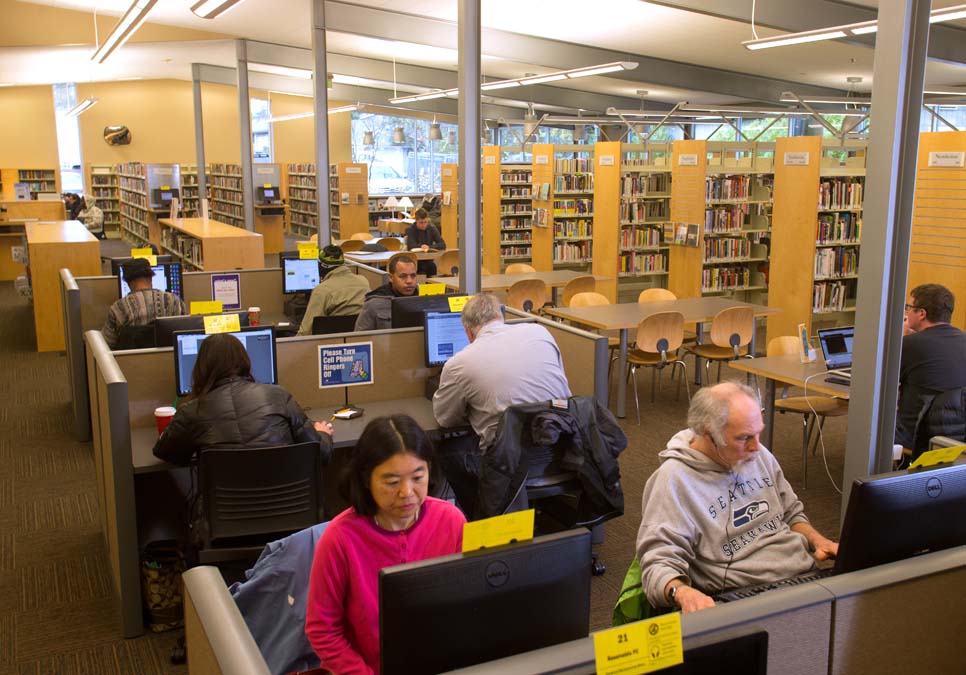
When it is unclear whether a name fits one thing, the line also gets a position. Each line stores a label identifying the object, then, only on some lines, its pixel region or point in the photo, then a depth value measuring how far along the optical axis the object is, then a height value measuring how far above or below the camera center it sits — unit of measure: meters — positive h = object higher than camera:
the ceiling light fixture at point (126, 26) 6.98 +1.59
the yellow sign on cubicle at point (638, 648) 1.28 -0.68
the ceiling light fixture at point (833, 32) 5.56 +1.24
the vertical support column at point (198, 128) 15.53 +1.26
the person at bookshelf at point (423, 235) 11.52 -0.53
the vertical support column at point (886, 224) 2.89 -0.09
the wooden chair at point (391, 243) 11.67 -0.65
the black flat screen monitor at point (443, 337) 4.60 -0.76
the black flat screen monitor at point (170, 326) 4.76 -0.73
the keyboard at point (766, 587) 1.93 -0.93
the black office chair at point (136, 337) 5.34 -0.89
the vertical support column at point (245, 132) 12.66 +0.97
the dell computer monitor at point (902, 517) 1.74 -0.67
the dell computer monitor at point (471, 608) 1.38 -0.68
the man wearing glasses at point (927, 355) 4.23 -0.79
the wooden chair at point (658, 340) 6.57 -1.11
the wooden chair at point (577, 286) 8.80 -0.92
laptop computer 4.97 -0.88
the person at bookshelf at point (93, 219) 16.81 -0.47
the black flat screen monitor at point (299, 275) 7.22 -0.67
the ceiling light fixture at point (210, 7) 6.52 +1.47
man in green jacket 6.17 -0.74
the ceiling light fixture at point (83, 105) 15.86 +1.71
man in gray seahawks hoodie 2.32 -0.88
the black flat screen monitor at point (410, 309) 4.89 -0.65
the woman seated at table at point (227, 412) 3.32 -0.85
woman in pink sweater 2.08 -0.87
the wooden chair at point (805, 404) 5.30 -1.31
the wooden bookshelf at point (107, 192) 20.64 +0.08
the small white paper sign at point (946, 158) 7.16 +0.34
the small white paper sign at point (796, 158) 8.23 +0.39
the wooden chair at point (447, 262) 10.84 -0.84
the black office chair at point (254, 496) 3.24 -1.16
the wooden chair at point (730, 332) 6.88 -1.10
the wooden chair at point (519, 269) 9.79 -0.83
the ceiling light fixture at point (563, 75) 8.57 +1.39
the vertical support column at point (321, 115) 9.35 +0.90
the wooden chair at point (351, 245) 12.12 -0.70
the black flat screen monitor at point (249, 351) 3.99 -0.75
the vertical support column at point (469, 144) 5.80 +0.36
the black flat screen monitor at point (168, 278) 6.59 -0.64
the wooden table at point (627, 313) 6.57 -0.95
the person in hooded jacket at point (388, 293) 5.26 -0.62
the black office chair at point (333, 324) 5.83 -0.89
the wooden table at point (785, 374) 4.80 -1.04
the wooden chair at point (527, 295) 8.58 -0.99
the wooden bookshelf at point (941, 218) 7.22 -0.17
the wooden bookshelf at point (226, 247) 8.83 -0.55
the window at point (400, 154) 23.31 +1.19
